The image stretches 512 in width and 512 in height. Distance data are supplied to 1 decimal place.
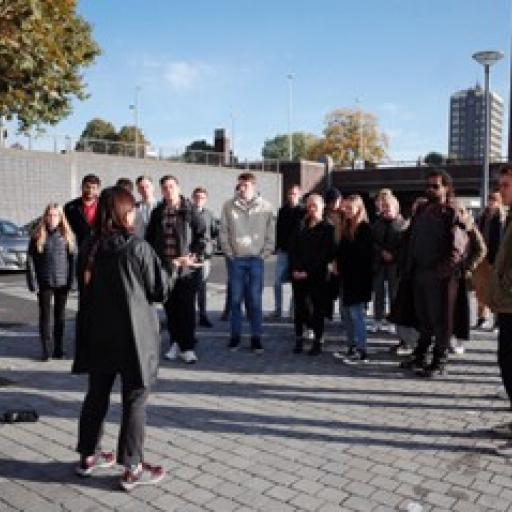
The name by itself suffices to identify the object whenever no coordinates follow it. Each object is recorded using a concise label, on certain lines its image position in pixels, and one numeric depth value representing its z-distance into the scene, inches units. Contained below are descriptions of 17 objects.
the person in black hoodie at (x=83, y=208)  306.7
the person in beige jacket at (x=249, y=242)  322.3
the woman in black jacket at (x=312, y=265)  314.0
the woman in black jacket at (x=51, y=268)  297.1
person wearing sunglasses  264.5
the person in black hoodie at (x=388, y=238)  340.2
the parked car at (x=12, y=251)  698.8
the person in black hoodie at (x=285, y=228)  402.3
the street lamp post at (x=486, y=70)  642.2
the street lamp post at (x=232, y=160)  1833.0
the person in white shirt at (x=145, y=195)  349.1
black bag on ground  210.2
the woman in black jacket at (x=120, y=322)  160.6
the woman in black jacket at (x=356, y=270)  301.6
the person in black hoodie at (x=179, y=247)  298.0
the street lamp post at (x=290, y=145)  2544.3
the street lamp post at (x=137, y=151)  1496.1
